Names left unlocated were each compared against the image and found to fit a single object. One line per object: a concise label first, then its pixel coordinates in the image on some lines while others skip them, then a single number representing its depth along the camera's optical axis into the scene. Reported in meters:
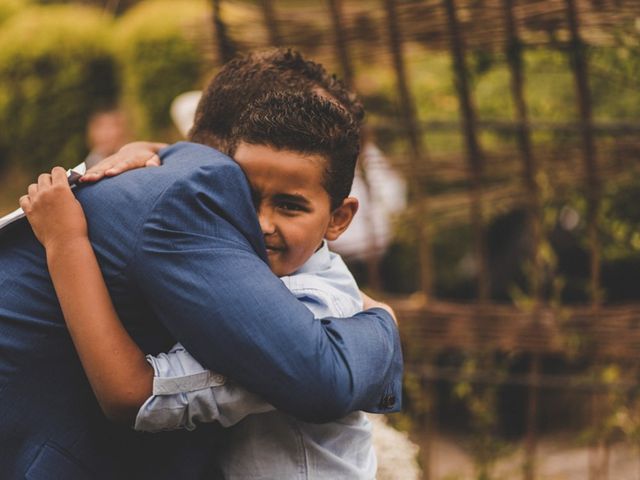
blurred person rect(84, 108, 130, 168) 7.80
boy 2.07
